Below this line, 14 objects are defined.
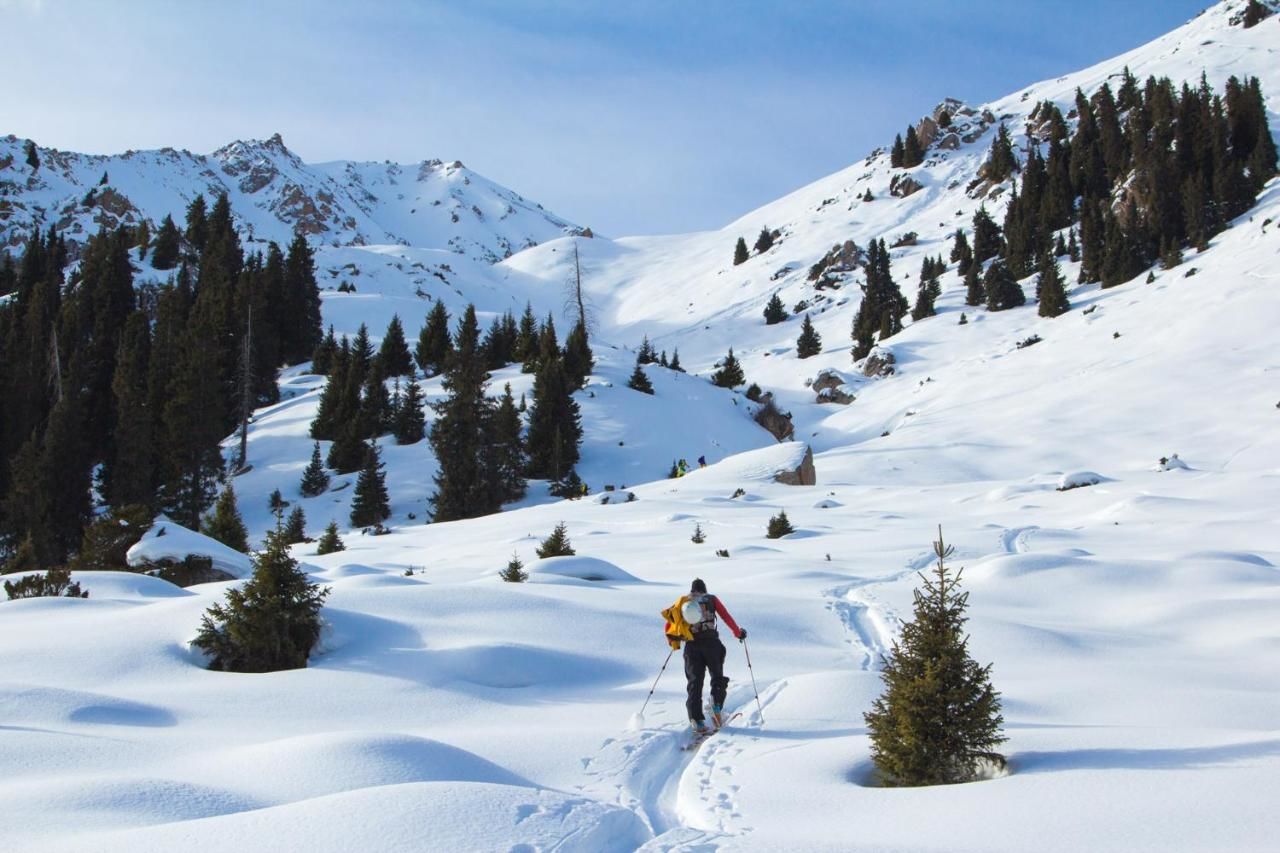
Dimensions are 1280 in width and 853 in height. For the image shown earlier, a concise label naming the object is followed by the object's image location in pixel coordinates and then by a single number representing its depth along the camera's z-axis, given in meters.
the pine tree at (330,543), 22.80
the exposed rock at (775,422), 49.56
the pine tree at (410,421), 42.12
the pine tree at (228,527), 22.64
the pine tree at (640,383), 49.22
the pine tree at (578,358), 47.59
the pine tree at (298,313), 60.06
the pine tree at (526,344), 50.78
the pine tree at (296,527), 25.03
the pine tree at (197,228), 72.69
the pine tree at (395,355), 50.44
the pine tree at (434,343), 52.44
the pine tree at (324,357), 53.56
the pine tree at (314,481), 37.06
